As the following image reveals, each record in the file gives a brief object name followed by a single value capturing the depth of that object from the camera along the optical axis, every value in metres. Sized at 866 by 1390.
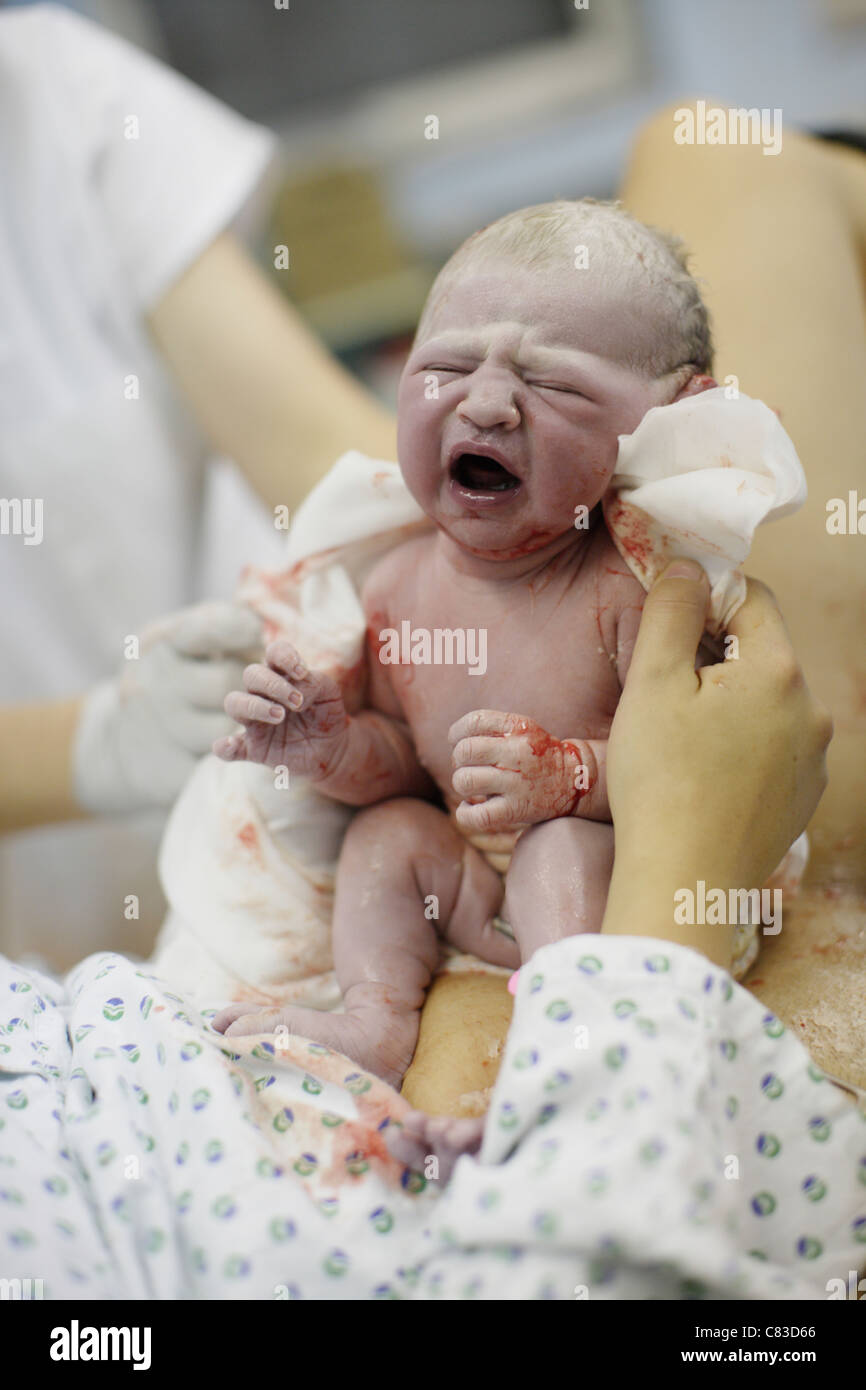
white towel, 0.75
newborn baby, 0.60
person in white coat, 1.19
